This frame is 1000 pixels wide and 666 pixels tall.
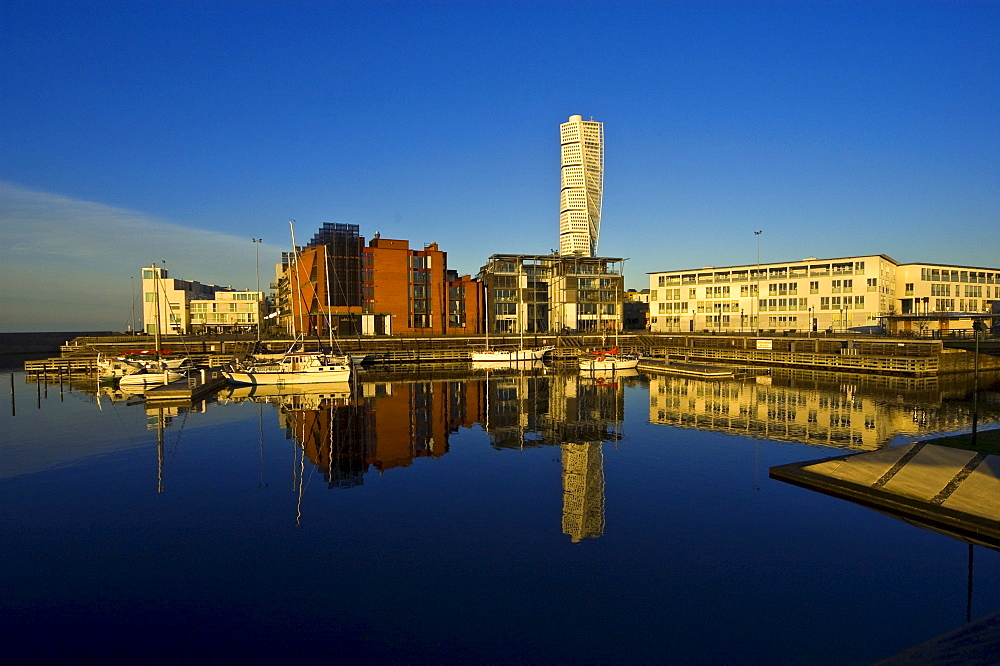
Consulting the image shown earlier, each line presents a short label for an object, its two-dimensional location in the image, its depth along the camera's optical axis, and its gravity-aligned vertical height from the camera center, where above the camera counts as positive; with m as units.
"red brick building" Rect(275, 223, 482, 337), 106.56 +6.21
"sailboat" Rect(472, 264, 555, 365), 90.81 -6.37
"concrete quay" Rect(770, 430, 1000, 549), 17.75 -6.25
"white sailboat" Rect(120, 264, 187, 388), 63.00 -5.84
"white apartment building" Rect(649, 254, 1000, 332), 98.88 +3.43
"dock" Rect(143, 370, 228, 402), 53.56 -6.87
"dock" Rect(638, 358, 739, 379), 74.12 -7.68
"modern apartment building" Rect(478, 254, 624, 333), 125.06 +5.47
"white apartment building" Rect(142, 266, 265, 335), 148.00 +3.48
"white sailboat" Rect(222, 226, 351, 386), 66.12 -6.12
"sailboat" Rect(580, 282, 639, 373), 81.12 -6.90
